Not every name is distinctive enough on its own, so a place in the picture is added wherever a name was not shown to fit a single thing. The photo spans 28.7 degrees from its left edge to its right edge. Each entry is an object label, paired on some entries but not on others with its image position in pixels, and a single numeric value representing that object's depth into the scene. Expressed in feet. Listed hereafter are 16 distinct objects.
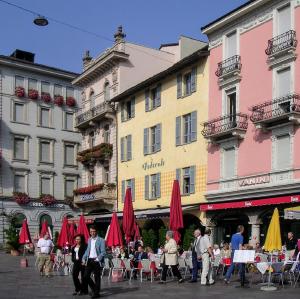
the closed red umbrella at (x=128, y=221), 74.64
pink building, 86.63
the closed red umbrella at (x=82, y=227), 81.15
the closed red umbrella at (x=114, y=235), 70.23
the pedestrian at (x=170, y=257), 57.47
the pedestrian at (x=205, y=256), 56.44
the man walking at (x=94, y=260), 47.06
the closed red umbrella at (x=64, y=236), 86.02
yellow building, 107.14
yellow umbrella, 58.85
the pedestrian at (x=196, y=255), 57.46
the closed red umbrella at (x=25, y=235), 104.01
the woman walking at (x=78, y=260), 48.85
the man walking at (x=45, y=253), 72.38
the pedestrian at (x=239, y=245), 55.01
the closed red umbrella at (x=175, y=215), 69.15
